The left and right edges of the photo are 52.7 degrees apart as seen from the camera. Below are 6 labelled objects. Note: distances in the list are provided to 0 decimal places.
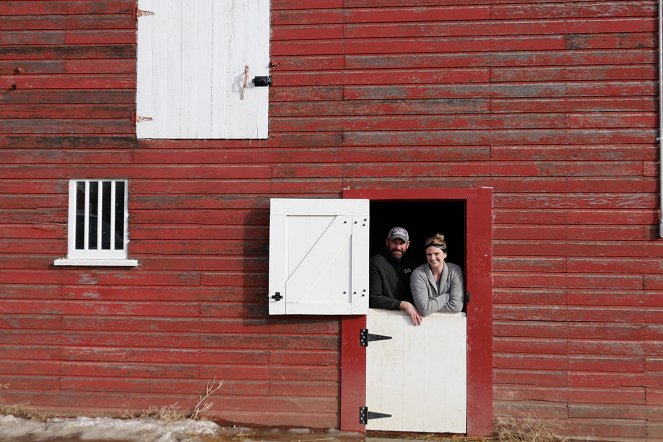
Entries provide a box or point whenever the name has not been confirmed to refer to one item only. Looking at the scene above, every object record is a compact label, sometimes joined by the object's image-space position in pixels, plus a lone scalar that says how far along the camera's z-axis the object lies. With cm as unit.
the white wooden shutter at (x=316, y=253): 582
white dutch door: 581
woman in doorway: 579
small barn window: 621
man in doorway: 587
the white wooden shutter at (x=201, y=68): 612
